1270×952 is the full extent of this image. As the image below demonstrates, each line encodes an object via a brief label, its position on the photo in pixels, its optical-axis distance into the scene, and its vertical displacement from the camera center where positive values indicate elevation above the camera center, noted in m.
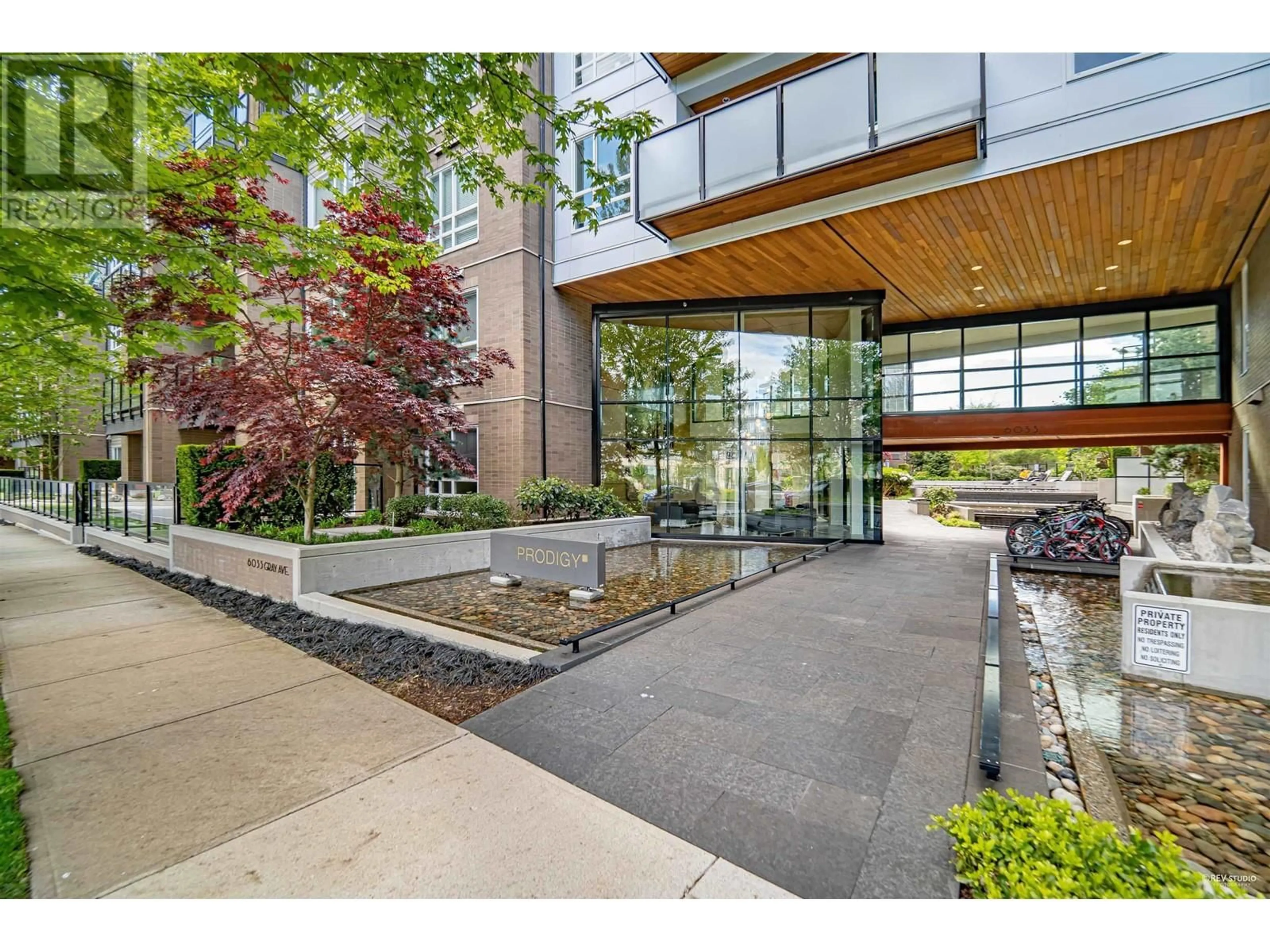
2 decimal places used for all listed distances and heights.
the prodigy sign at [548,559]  6.20 -1.18
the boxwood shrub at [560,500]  11.02 -0.69
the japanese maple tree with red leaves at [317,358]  5.92 +1.70
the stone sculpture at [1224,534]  6.75 -0.90
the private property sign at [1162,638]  4.21 -1.43
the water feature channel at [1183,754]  2.43 -1.81
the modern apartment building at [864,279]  7.15 +4.09
